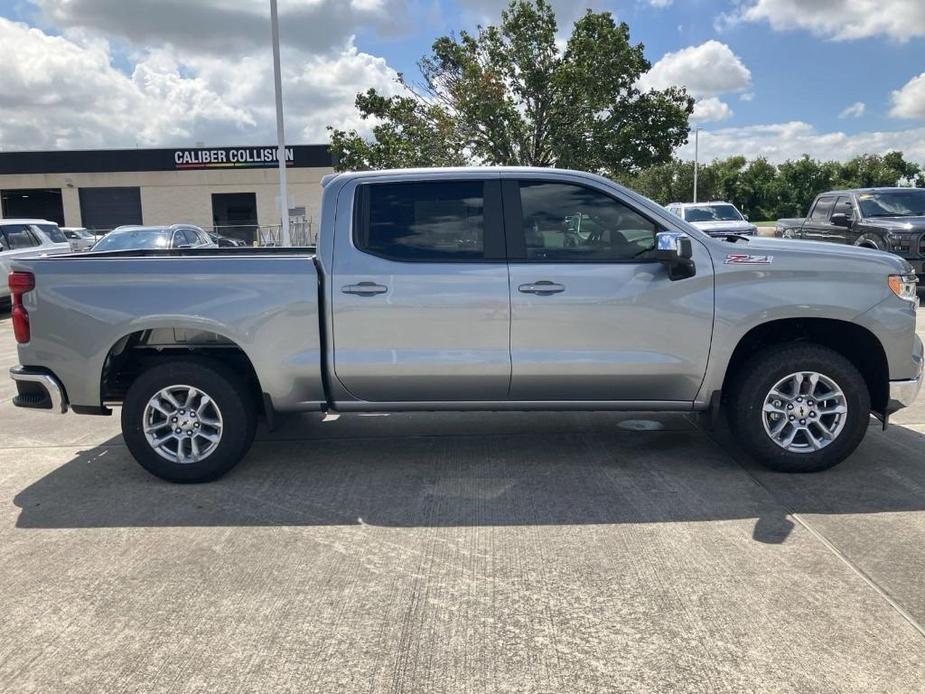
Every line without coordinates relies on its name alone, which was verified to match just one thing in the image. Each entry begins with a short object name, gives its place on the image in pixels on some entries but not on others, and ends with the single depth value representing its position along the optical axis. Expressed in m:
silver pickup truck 5.11
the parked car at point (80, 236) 22.51
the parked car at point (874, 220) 13.73
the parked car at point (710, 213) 20.13
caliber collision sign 41.19
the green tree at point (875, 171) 65.50
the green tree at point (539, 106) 21.62
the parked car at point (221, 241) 25.30
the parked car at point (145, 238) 16.14
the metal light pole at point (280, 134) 18.91
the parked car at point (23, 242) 16.16
